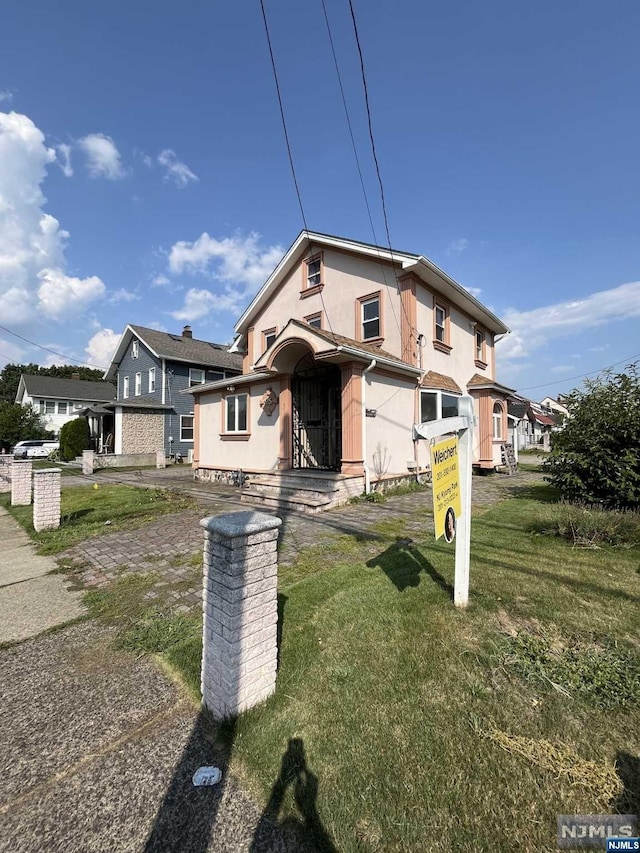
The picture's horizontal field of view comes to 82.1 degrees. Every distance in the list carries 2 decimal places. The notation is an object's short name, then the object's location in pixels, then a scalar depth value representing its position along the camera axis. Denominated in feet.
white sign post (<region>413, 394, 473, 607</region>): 11.28
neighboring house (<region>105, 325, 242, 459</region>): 70.44
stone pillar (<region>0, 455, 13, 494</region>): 42.73
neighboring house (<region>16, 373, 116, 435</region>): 112.16
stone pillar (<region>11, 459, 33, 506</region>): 33.86
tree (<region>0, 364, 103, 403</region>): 195.42
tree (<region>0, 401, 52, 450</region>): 97.91
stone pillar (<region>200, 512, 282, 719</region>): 7.48
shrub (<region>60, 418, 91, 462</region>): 73.16
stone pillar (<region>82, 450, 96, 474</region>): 55.83
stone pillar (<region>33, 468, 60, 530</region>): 23.17
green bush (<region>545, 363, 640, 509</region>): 20.72
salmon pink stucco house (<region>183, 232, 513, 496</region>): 31.22
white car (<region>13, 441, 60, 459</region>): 81.73
